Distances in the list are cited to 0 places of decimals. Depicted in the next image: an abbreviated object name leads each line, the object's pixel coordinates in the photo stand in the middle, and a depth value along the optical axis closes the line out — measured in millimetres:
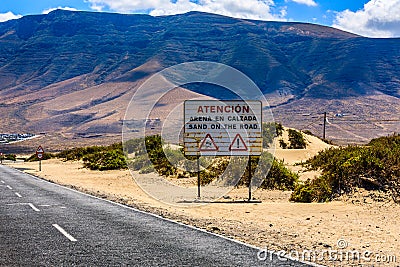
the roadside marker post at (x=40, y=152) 42781
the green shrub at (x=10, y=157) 75538
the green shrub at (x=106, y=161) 40344
